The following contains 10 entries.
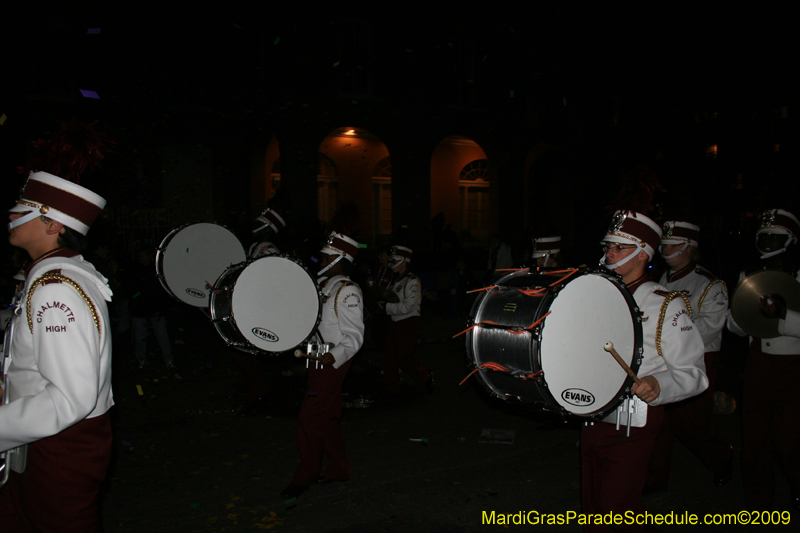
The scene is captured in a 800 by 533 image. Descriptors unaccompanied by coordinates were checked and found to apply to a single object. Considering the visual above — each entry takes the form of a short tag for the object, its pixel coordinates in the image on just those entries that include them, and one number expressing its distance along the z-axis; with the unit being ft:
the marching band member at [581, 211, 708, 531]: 9.53
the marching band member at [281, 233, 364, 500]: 14.46
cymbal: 12.85
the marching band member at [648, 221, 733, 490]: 14.88
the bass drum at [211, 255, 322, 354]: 14.15
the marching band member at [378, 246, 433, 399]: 24.34
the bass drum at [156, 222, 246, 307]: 18.04
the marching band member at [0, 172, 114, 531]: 7.29
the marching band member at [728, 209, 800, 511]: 13.44
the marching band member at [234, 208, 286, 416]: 22.11
